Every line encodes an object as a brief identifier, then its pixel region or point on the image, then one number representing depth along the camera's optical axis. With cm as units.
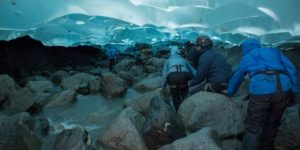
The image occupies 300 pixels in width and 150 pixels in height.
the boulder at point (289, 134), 340
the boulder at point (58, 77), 1212
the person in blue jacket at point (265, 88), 283
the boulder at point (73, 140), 375
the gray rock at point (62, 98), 712
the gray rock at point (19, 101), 613
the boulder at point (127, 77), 1018
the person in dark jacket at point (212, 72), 415
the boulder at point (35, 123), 466
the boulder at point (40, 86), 932
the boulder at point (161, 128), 362
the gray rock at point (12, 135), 325
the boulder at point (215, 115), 384
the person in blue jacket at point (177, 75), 451
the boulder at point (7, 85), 681
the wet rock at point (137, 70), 1359
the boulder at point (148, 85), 807
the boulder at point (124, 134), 370
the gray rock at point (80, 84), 891
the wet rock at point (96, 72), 1475
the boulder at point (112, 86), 814
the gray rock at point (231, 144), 355
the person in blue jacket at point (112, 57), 1767
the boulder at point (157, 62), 1523
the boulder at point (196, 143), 281
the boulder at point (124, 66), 1528
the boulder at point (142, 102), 520
